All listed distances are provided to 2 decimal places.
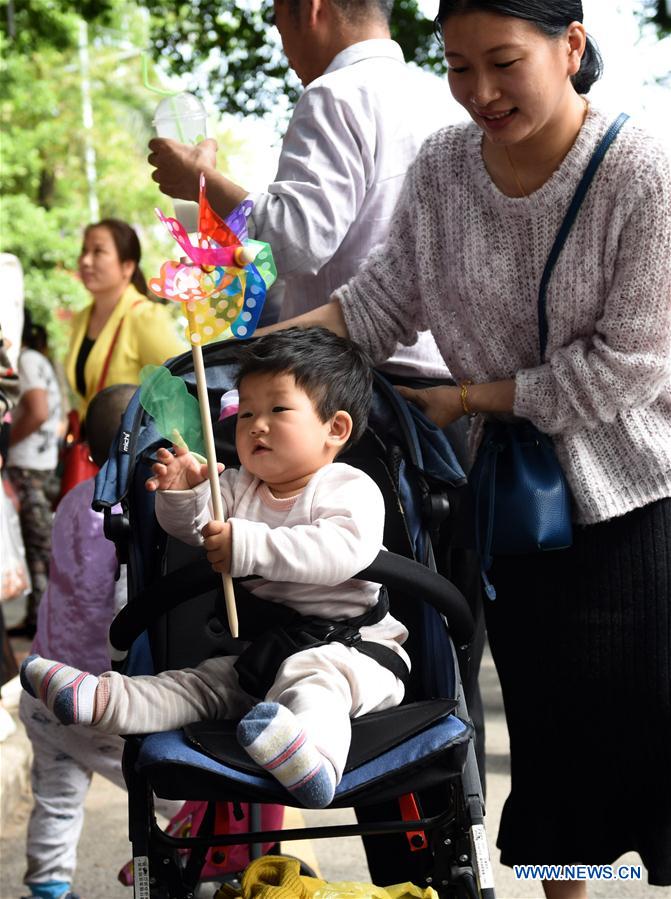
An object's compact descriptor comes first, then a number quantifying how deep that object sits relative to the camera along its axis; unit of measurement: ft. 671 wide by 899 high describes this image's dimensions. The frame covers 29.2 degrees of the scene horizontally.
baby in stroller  7.72
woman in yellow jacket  17.67
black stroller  7.35
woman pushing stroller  8.25
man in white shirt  9.94
